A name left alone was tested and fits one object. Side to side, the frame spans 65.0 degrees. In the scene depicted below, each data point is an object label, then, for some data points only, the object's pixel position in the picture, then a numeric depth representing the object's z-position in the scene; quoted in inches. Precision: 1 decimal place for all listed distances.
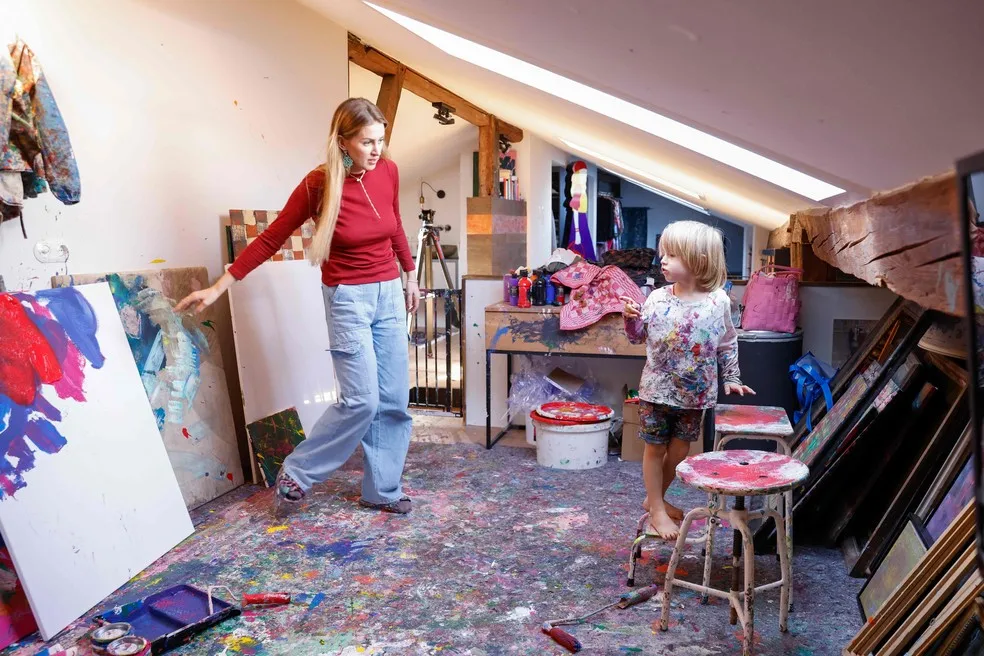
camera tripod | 247.0
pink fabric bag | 136.3
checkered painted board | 137.0
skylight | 90.3
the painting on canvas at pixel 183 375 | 113.6
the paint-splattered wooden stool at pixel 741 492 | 71.4
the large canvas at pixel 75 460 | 82.7
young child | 95.7
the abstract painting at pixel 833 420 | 102.2
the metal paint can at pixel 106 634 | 77.7
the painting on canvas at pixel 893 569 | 74.4
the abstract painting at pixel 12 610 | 80.9
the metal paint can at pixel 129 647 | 75.2
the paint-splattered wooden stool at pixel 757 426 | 92.8
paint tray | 80.4
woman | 109.0
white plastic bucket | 140.4
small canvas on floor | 132.5
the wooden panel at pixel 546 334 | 142.5
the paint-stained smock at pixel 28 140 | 86.6
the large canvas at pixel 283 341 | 132.1
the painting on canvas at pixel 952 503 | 71.3
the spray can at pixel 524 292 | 150.6
